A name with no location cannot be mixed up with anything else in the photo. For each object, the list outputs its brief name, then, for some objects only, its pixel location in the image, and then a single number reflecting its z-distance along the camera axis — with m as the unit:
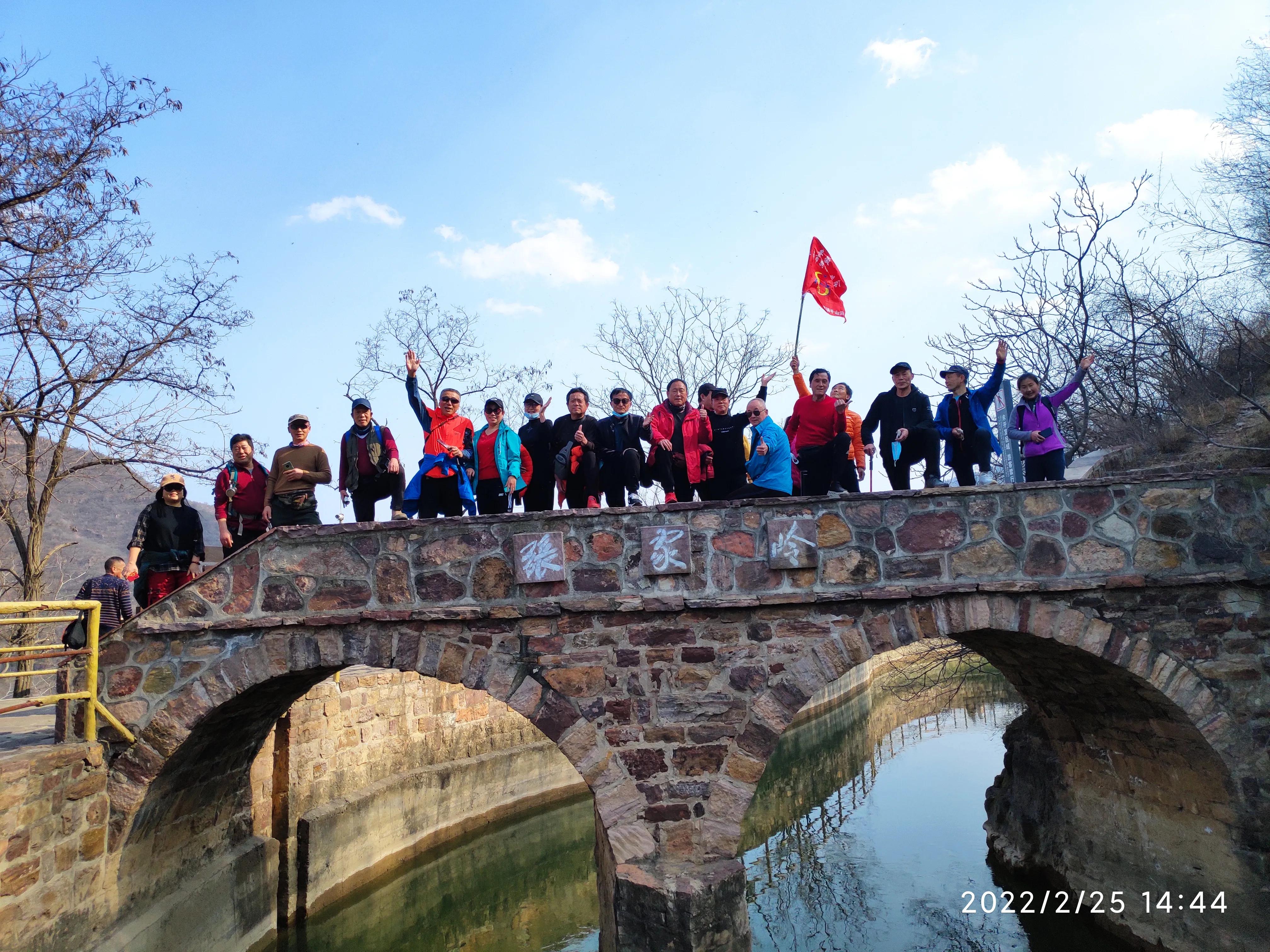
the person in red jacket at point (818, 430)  6.85
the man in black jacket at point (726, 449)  6.75
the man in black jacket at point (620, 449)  6.76
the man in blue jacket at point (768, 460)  6.38
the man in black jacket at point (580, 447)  6.77
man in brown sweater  6.61
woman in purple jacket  6.68
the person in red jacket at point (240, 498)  6.90
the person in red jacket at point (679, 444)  6.74
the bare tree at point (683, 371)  20.53
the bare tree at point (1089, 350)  11.62
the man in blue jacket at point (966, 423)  6.75
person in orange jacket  6.75
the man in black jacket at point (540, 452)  7.00
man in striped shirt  7.14
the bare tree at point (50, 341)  8.97
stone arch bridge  5.71
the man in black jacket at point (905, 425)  6.73
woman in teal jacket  6.73
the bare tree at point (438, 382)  18.06
